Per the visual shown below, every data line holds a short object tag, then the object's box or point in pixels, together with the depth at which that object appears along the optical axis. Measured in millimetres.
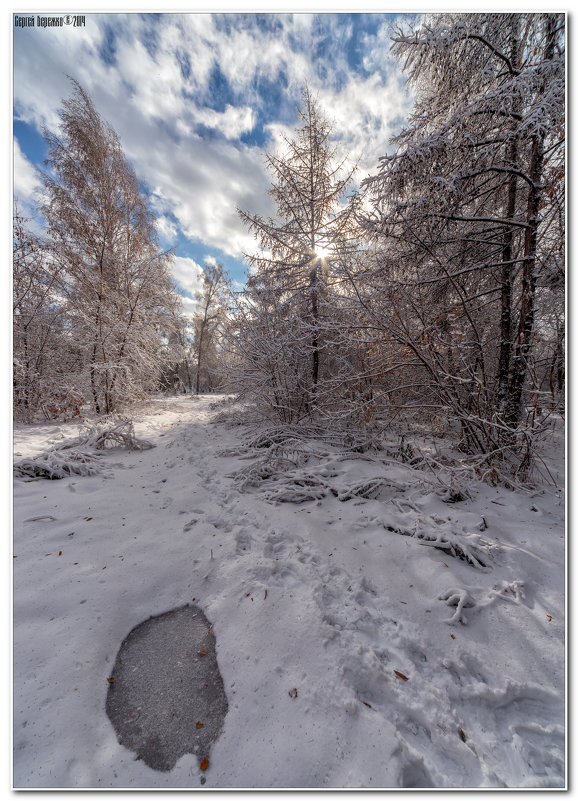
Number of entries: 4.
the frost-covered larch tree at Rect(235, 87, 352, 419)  6934
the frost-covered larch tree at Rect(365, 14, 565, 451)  3490
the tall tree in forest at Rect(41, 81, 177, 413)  8141
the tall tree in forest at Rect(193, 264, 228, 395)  20614
